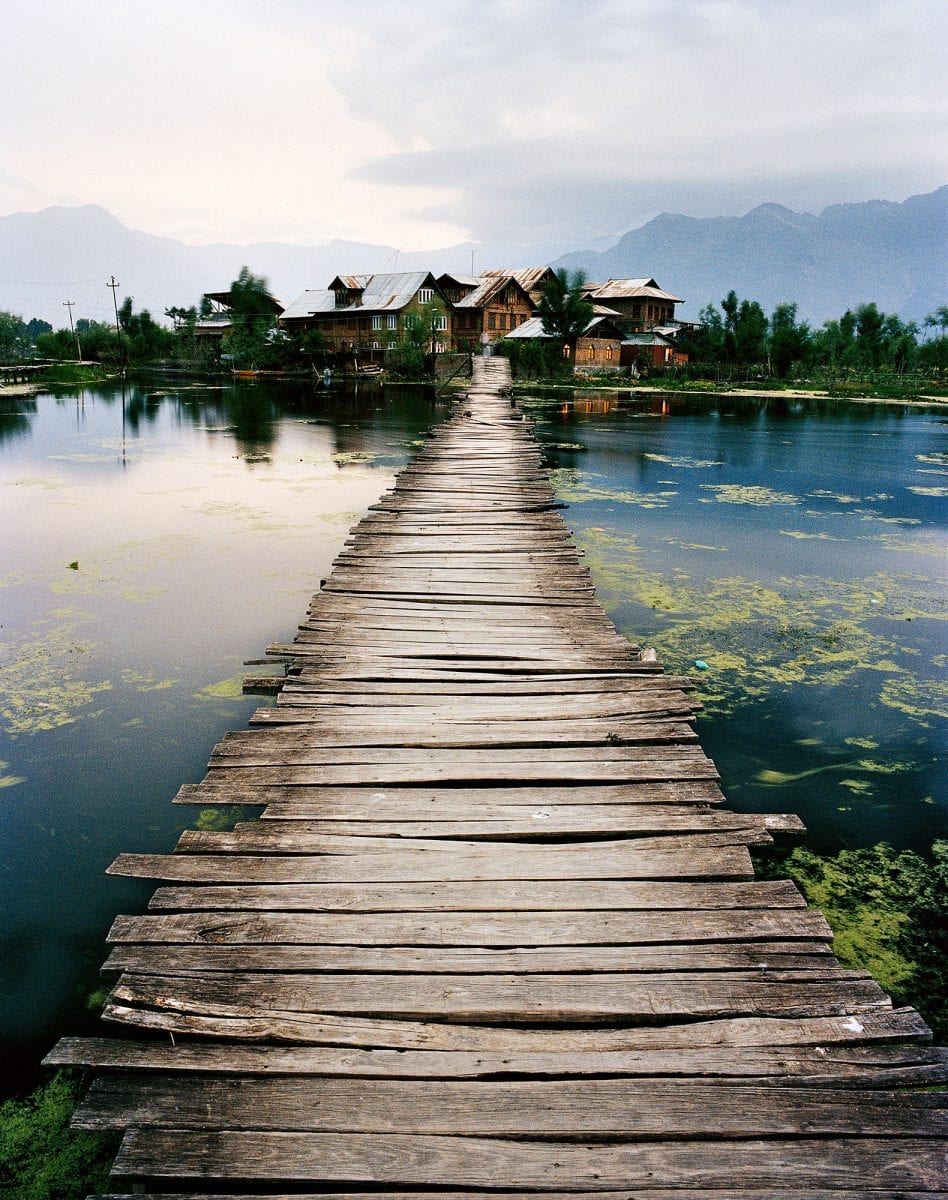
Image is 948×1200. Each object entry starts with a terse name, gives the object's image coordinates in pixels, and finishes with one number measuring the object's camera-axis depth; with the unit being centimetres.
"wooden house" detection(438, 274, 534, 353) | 6769
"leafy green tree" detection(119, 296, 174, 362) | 8119
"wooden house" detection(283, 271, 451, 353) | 6525
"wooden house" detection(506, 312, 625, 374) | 6172
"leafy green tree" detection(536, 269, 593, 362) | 5753
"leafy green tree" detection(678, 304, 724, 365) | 6769
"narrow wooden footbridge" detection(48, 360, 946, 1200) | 262
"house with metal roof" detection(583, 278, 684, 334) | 7262
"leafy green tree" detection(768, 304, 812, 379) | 6538
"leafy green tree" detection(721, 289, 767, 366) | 6594
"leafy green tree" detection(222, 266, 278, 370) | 6906
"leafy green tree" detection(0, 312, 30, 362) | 5596
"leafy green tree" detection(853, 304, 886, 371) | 6794
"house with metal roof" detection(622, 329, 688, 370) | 6656
